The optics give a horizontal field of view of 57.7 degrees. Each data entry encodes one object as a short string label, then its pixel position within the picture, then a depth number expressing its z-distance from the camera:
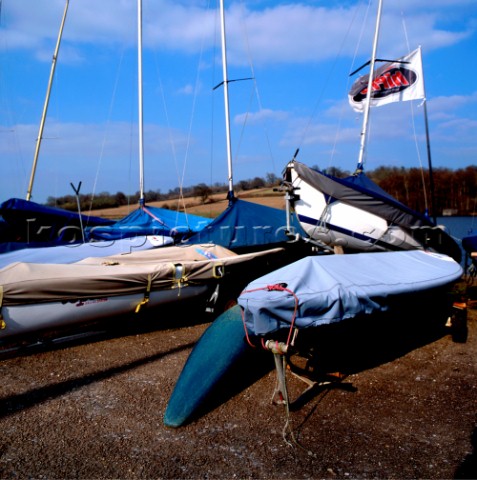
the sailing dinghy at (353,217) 9.26
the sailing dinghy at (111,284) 5.86
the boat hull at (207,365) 4.52
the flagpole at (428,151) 10.82
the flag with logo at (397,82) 11.75
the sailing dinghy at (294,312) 4.60
